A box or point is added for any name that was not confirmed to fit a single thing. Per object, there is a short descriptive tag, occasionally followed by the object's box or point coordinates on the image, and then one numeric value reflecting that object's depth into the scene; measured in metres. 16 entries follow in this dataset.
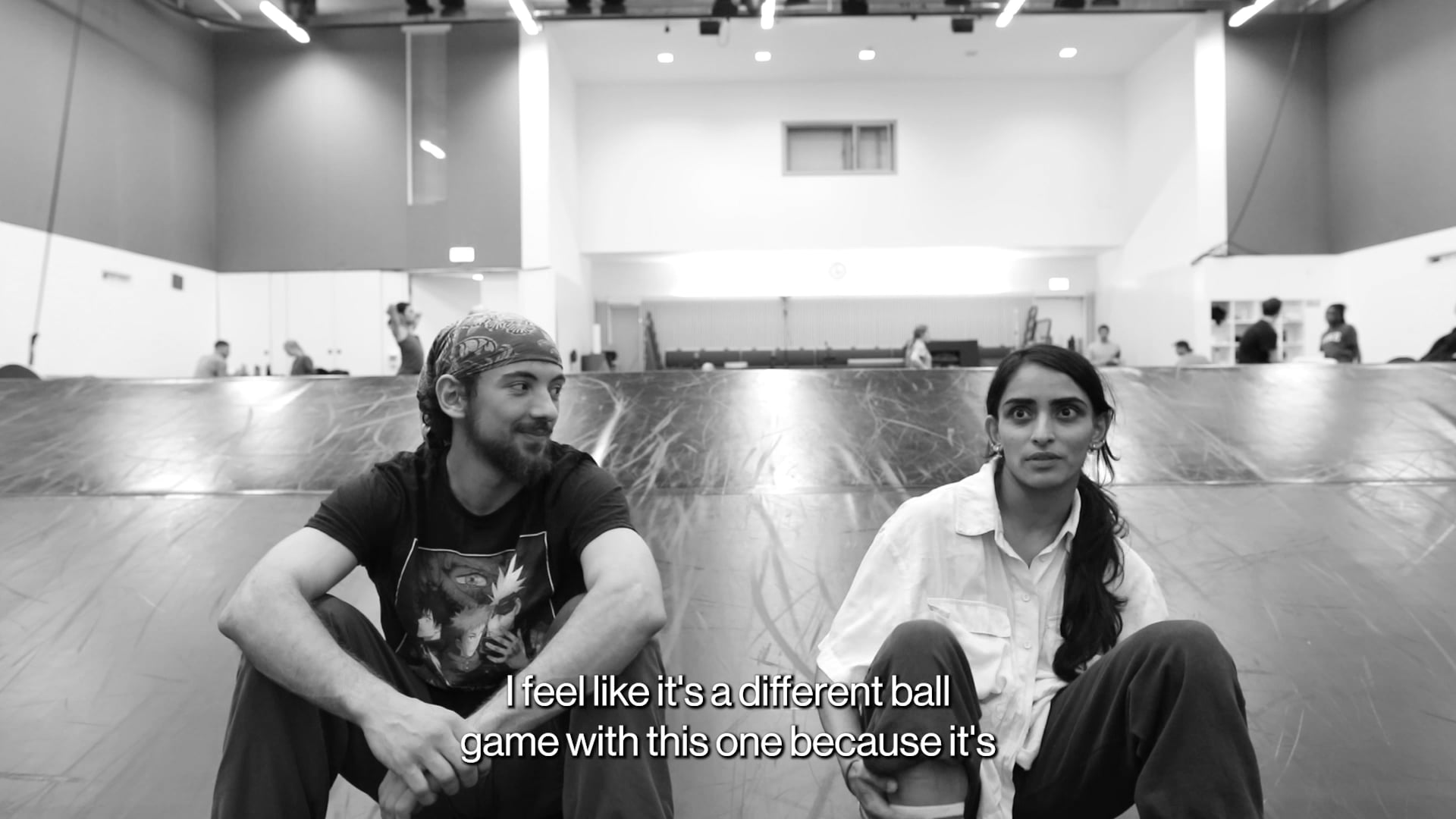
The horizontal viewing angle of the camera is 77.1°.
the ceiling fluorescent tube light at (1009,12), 10.59
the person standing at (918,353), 10.87
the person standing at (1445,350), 5.91
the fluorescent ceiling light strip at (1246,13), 10.48
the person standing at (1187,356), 9.20
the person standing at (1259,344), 8.48
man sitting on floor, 1.17
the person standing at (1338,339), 7.78
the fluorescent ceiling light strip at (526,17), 10.57
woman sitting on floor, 1.10
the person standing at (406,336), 7.60
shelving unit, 11.56
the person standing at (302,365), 9.70
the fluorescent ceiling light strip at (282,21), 9.88
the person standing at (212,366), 9.01
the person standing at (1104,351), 12.59
